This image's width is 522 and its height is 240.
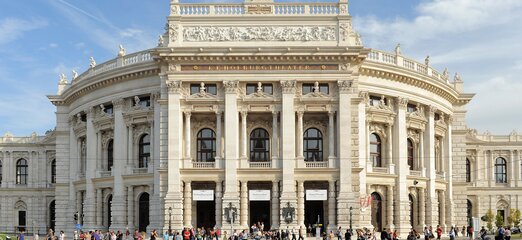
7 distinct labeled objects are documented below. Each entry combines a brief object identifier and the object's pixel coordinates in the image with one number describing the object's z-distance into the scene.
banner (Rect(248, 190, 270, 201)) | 67.06
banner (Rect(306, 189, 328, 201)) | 66.88
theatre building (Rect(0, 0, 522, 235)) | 66.88
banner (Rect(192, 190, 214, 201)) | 67.12
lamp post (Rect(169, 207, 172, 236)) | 65.62
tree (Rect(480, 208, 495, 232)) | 91.16
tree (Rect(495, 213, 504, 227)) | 89.84
